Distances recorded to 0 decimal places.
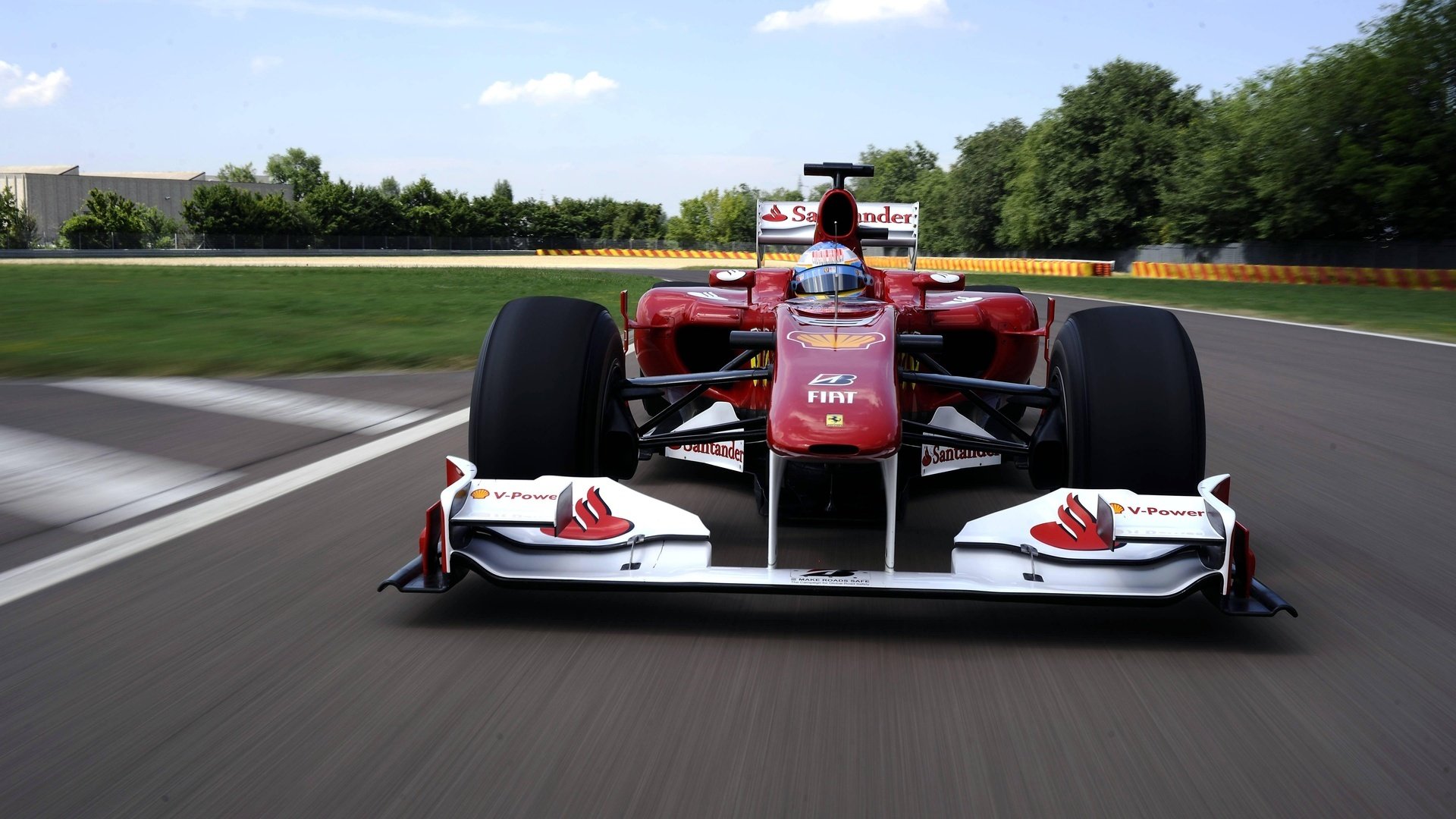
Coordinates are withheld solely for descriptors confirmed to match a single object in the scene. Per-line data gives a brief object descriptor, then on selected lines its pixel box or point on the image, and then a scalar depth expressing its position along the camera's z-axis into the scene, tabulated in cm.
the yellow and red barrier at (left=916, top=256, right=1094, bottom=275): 5547
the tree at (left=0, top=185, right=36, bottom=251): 9819
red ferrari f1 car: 394
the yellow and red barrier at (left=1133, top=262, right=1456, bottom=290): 3219
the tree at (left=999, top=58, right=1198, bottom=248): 7056
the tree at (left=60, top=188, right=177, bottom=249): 9406
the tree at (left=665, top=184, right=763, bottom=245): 16925
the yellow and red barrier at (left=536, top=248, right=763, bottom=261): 10225
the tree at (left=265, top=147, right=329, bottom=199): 15500
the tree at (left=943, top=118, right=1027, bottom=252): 9669
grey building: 13100
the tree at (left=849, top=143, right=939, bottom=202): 15288
